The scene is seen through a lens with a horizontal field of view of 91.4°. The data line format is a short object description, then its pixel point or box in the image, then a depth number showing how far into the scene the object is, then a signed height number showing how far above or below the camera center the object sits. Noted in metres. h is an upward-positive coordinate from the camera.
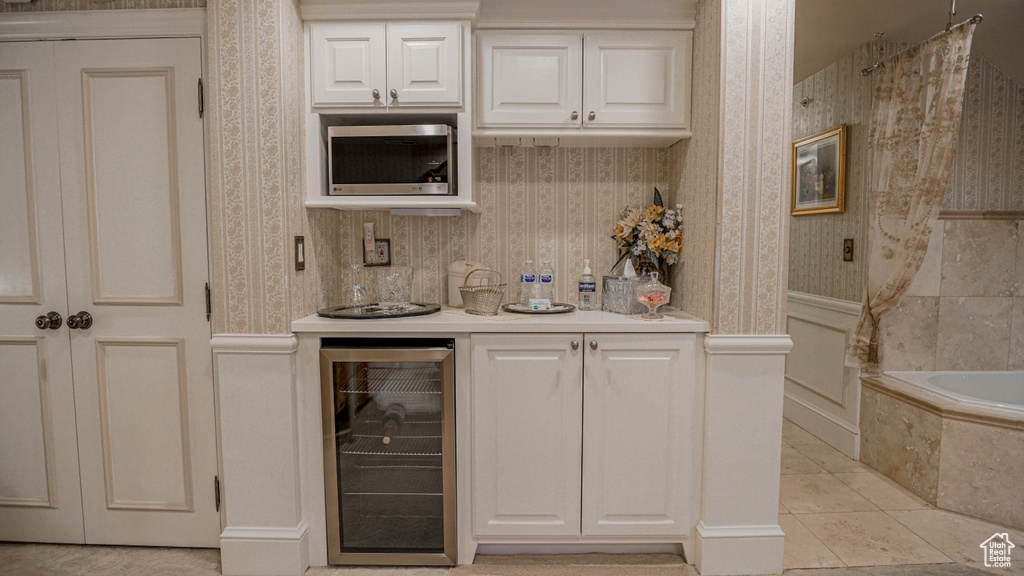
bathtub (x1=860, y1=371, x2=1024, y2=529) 2.35 -0.98
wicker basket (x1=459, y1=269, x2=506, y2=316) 2.18 -0.20
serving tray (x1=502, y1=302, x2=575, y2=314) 2.19 -0.25
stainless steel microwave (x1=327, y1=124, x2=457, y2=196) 2.08 +0.37
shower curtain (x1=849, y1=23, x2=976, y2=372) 2.51 +0.53
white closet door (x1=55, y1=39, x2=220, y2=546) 2.06 -0.12
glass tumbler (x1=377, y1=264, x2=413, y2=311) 2.27 -0.16
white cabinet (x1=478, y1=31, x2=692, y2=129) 2.17 +0.75
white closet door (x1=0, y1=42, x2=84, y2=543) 2.08 -0.31
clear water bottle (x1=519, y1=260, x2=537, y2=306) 2.35 -0.14
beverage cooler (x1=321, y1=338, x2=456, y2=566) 2.03 -0.87
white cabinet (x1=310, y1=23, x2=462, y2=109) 2.05 +0.77
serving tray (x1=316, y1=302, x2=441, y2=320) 2.05 -0.26
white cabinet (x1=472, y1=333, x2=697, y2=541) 2.00 -0.75
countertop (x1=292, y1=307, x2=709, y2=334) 1.96 -0.29
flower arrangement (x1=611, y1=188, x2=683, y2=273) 2.29 +0.07
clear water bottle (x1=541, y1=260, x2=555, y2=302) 2.35 -0.14
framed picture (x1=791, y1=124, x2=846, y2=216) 3.30 +0.56
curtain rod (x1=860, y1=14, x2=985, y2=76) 2.82 +1.06
